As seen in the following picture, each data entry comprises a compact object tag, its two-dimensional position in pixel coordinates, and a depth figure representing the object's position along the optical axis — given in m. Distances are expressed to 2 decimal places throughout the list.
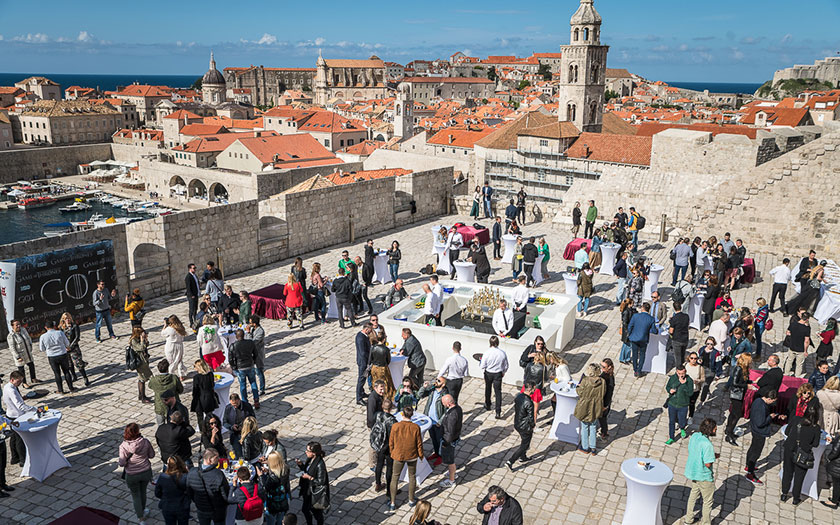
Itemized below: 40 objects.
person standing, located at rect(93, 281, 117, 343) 11.30
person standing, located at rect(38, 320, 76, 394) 9.30
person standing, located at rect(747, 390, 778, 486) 7.37
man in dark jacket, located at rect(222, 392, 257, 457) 7.34
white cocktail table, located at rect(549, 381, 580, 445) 8.34
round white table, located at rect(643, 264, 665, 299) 13.77
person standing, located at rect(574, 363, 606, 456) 7.72
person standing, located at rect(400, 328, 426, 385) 9.08
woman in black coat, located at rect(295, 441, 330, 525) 6.27
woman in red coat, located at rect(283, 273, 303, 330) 12.43
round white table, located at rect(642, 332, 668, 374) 10.44
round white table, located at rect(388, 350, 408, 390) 9.38
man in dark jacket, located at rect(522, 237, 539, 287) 14.17
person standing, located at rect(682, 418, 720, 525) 6.54
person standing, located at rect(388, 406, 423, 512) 6.69
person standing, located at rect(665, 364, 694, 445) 8.04
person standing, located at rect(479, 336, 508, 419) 8.68
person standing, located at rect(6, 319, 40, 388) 9.42
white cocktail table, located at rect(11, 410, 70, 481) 7.48
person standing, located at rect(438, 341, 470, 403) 8.52
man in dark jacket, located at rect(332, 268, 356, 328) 12.14
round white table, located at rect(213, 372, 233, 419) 8.58
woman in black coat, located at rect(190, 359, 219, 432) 7.99
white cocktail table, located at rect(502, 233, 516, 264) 16.45
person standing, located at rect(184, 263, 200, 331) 12.19
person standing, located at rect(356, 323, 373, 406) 9.14
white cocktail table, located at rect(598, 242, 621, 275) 15.80
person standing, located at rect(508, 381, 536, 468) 7.38
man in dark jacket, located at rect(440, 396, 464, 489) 7.14
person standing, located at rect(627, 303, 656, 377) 9.95
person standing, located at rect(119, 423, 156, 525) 6.55
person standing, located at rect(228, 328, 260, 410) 9.07
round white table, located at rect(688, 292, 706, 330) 12.22
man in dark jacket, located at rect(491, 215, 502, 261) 17.14
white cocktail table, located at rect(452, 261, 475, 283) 14.44
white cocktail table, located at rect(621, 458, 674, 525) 6.35
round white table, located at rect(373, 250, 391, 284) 15.36
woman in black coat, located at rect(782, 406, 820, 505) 6.88
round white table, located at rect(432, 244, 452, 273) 16.09
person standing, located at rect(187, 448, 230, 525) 6.04
